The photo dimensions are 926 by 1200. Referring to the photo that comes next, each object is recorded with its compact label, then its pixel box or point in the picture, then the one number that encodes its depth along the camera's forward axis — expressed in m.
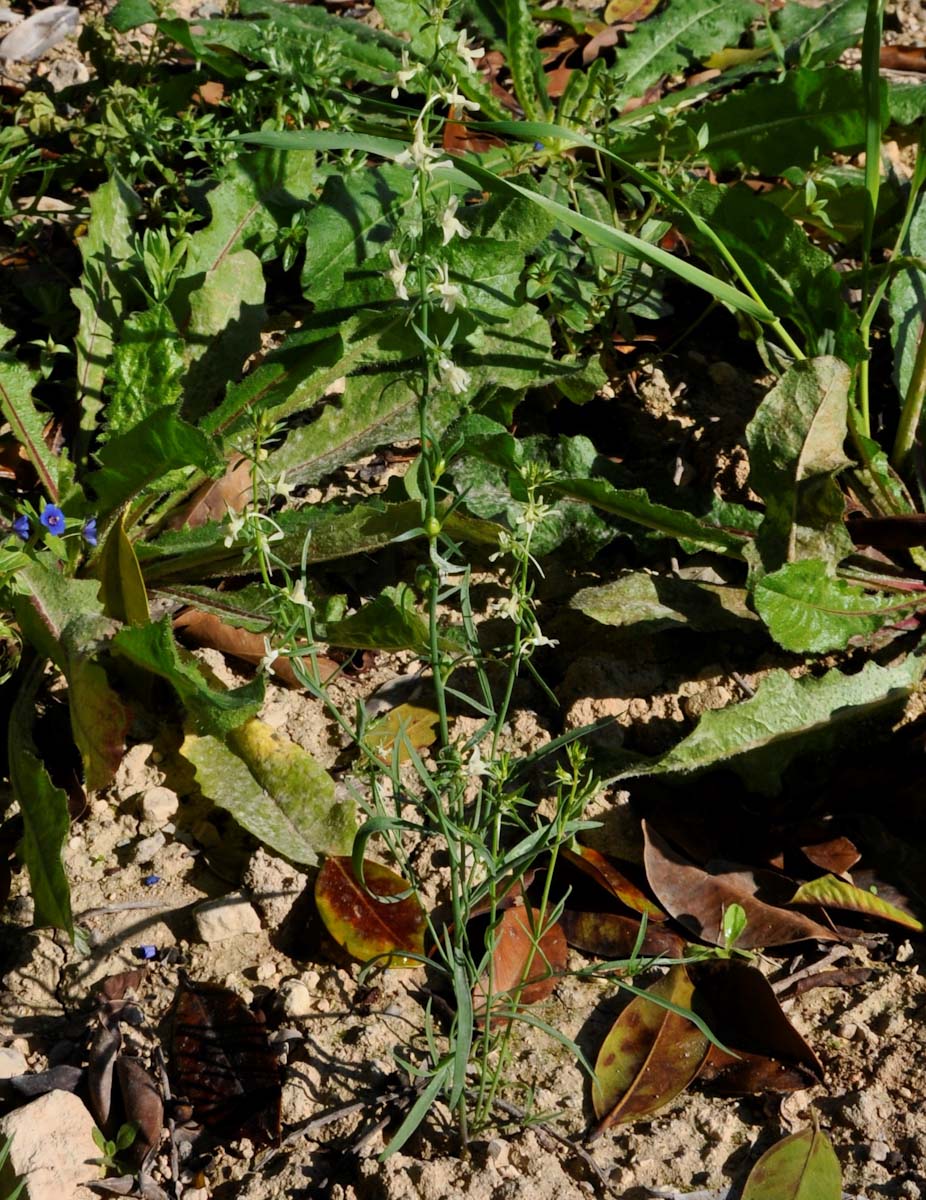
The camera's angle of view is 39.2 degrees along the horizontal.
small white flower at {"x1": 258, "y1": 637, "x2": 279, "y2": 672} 1.57
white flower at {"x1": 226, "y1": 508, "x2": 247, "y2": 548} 1.53
